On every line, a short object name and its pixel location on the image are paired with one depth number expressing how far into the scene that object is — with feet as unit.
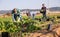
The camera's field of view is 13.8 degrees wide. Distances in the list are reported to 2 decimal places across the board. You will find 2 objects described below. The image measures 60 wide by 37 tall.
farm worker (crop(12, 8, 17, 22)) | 47.56
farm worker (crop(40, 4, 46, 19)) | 53.72
